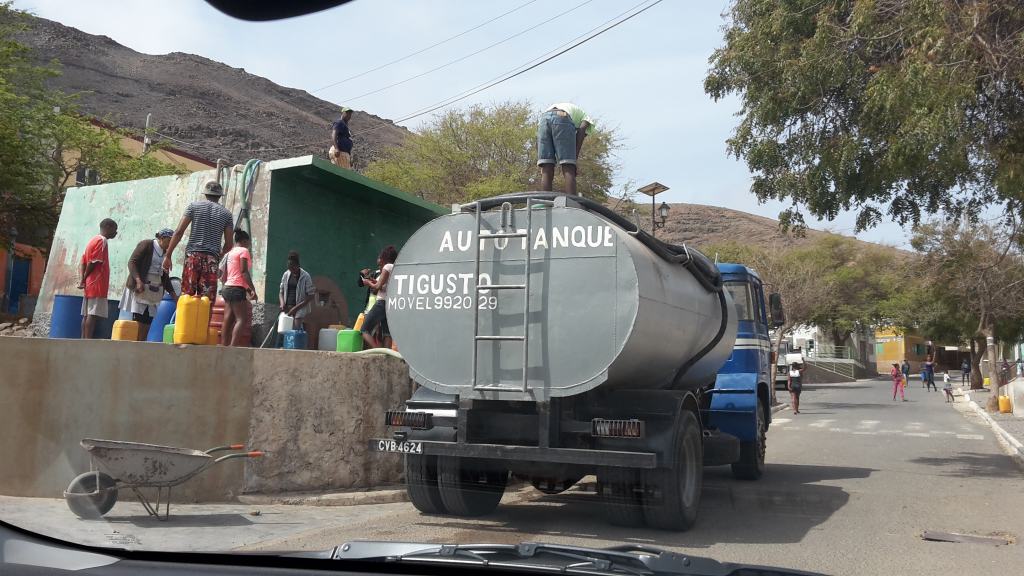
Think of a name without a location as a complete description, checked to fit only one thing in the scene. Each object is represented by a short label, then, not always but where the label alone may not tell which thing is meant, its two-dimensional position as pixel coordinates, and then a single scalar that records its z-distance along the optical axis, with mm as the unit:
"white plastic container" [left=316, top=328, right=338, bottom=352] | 10570
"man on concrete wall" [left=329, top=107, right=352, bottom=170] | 13555
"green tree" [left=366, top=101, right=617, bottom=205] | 31328
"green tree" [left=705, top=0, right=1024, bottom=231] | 9516
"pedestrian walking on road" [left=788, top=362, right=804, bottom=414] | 26000
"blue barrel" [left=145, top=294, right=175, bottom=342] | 9938
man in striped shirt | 9164
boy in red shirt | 9688
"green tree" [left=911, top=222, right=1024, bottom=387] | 28266
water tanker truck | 6590
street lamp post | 17672
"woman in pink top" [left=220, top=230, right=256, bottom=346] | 9031
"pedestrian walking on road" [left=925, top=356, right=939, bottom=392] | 45062
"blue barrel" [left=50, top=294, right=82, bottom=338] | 9961
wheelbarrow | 6488
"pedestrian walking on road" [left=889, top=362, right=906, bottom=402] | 34469
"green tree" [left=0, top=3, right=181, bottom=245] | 20875
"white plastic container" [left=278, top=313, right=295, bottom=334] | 10539
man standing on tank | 9898
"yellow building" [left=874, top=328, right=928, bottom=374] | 85500
